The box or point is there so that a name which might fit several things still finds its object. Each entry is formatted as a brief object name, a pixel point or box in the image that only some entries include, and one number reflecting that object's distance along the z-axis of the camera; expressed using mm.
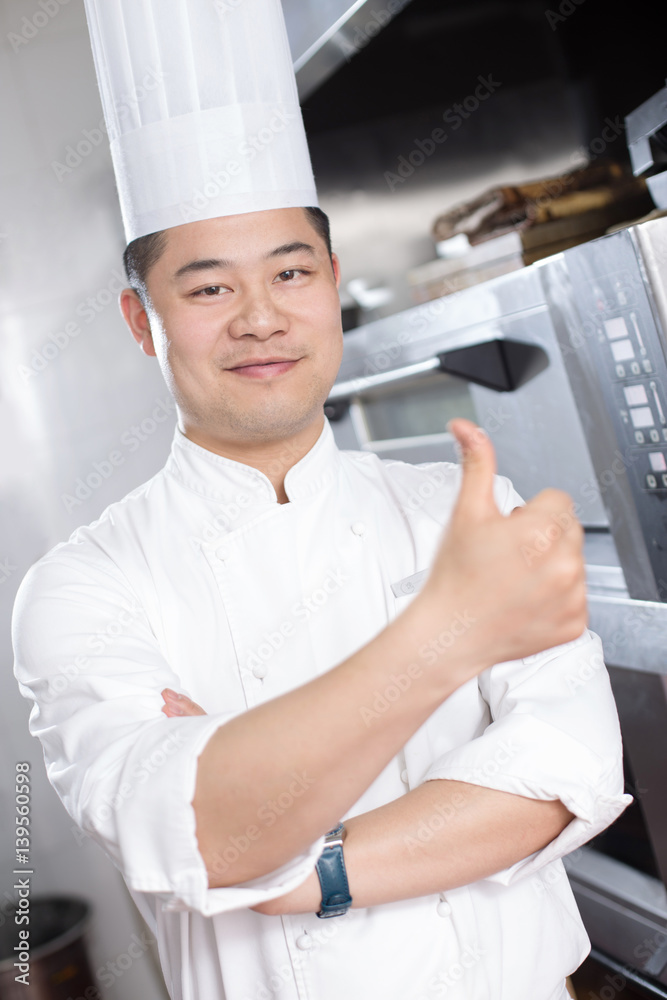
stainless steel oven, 1131
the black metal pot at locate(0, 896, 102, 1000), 2039
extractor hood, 1347
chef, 585
